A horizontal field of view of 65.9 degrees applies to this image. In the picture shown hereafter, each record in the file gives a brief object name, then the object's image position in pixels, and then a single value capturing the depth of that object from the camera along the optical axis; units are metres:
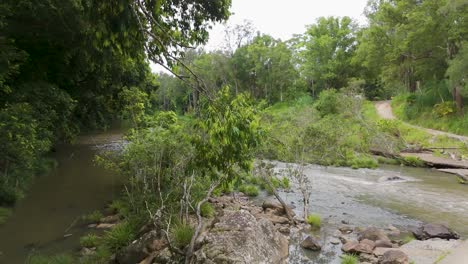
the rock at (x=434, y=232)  10.52
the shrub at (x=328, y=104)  36.72
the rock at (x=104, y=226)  11.15
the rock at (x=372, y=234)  10.45
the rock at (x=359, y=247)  9.60
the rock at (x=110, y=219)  11.66
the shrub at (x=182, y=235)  8.23
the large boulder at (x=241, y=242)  7.23
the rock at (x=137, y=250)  8.21
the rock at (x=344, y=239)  10.53
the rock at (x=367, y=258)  8.98
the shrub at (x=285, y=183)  15.30
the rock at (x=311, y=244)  9.96
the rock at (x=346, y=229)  11.45
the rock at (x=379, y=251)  9.35
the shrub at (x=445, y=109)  28.11
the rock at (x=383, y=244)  9.87
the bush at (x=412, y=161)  22.55
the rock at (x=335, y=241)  10.49
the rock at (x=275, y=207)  12.95
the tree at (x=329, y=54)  48.47
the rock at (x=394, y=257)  8.16
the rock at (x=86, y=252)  8.98
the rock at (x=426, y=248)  8.54
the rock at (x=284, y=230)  11.22
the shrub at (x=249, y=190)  16.41
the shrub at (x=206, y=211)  11.04
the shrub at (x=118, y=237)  9.29
